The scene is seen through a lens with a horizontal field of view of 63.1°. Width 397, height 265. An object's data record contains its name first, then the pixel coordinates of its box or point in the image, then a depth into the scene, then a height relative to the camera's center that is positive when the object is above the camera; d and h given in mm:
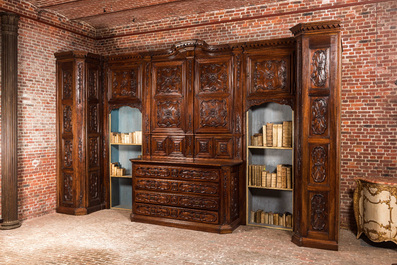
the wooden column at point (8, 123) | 5707 +115
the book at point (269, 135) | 5855 -107
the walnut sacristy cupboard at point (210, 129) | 4867 +7
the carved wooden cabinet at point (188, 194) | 5504 -1165
